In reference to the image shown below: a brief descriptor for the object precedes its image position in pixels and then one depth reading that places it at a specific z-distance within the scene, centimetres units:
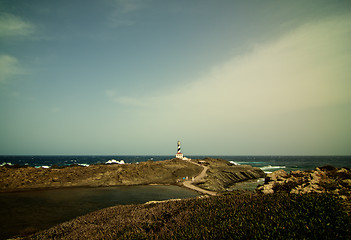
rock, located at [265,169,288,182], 1331
